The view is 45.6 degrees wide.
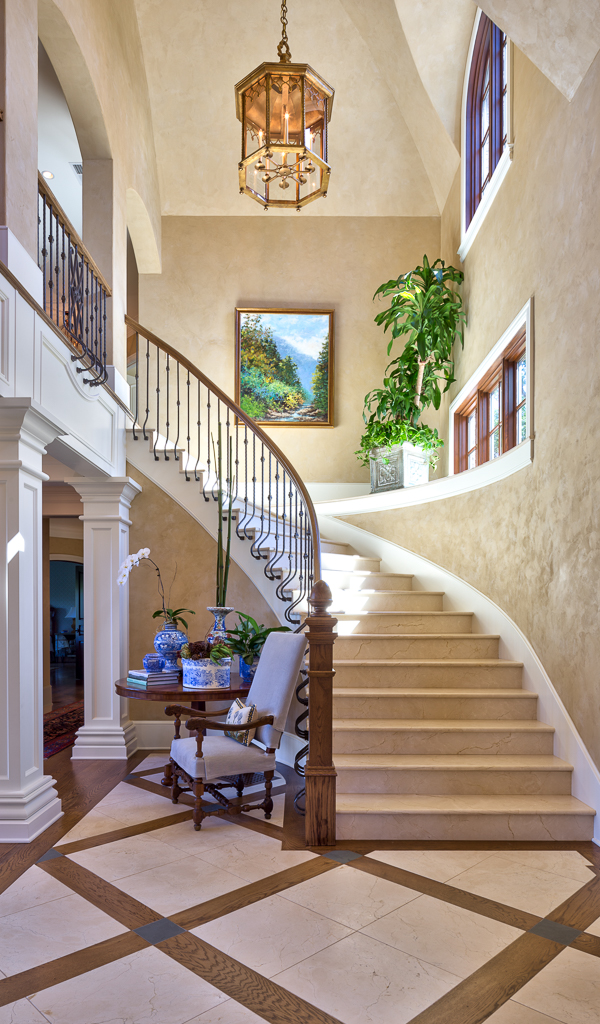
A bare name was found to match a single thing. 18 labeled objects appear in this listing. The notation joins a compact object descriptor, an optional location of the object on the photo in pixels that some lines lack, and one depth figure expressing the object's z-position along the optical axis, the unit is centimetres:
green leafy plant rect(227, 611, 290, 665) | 488
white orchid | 472
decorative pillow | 403
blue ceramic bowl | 457
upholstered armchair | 382
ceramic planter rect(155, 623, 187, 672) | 467
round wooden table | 415
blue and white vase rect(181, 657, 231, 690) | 429
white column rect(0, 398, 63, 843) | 354
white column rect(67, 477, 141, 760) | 522
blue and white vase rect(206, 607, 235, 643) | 444
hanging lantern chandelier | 436
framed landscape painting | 838
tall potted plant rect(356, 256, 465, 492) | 686
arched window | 583
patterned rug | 562
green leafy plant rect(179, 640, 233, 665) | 430
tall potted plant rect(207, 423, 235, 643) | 447
